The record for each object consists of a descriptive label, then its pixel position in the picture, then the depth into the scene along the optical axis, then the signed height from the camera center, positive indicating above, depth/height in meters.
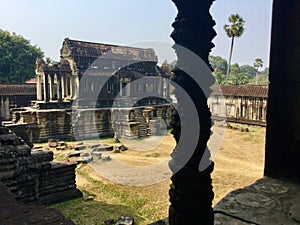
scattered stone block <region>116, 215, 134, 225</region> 6.36 -3.17
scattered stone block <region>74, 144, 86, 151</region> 14.32 -2.96
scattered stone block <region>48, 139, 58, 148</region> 15.14 -2.92
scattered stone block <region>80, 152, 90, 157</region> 12.75 -2.95
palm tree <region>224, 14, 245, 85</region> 30.91 +8.72
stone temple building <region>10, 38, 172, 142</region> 17.88 -0.02
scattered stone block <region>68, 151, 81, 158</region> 12.84 -2.98
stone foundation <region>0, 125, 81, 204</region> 6.56 -2.31
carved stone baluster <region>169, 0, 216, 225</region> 1.38 -0.12
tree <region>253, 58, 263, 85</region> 58.97 +8.26
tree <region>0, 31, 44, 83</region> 30.67 +4.62
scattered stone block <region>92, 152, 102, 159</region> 12.54 -2.93
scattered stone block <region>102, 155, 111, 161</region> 12.36 -3.06
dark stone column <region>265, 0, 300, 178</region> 3.80 +0.06
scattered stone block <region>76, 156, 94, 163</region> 11.91 -3.01
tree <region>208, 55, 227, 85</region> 73.69 +10.02
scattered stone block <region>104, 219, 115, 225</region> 6.40 -3.20
